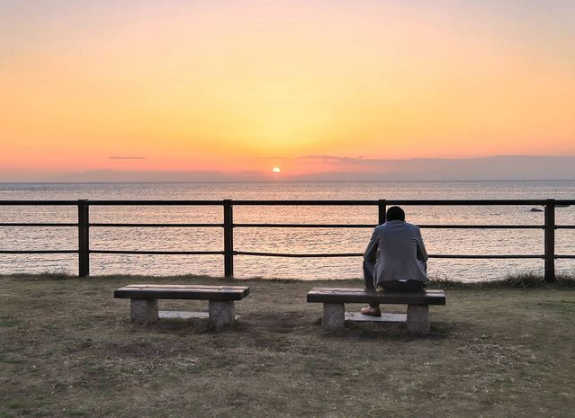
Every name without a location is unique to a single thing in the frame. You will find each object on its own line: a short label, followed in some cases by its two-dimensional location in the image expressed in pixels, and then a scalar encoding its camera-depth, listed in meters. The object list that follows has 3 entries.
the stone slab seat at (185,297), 5.72
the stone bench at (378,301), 5.43
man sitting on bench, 5.57
